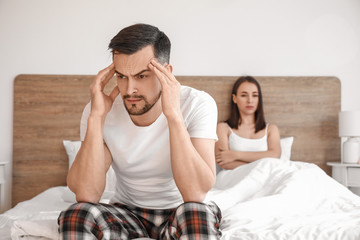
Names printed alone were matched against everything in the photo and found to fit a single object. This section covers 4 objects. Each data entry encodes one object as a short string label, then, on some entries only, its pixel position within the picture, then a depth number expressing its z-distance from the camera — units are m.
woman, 2.50
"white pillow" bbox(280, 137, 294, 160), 2.69
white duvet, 1.16
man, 1.13
